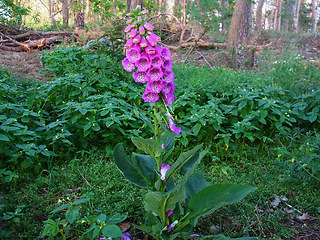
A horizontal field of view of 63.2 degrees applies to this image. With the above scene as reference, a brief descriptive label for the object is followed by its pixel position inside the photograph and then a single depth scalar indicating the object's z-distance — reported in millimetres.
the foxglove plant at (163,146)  1429
